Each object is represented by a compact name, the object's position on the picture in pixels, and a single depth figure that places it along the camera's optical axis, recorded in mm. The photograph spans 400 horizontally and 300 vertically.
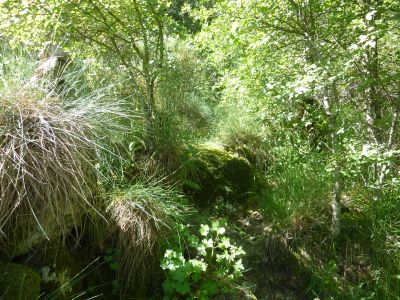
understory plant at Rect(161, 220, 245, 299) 2938
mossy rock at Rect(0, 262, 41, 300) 2293
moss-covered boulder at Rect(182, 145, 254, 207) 4234
